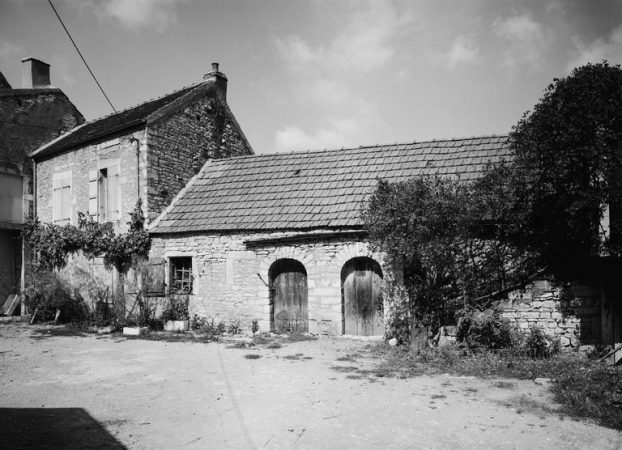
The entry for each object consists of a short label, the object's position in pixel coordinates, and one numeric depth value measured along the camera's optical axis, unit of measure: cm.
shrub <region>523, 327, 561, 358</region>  897
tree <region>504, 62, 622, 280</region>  827
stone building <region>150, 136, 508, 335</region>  1161
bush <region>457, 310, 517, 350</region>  927
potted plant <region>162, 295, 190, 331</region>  1319
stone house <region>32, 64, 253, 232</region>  1449
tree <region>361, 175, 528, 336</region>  912
